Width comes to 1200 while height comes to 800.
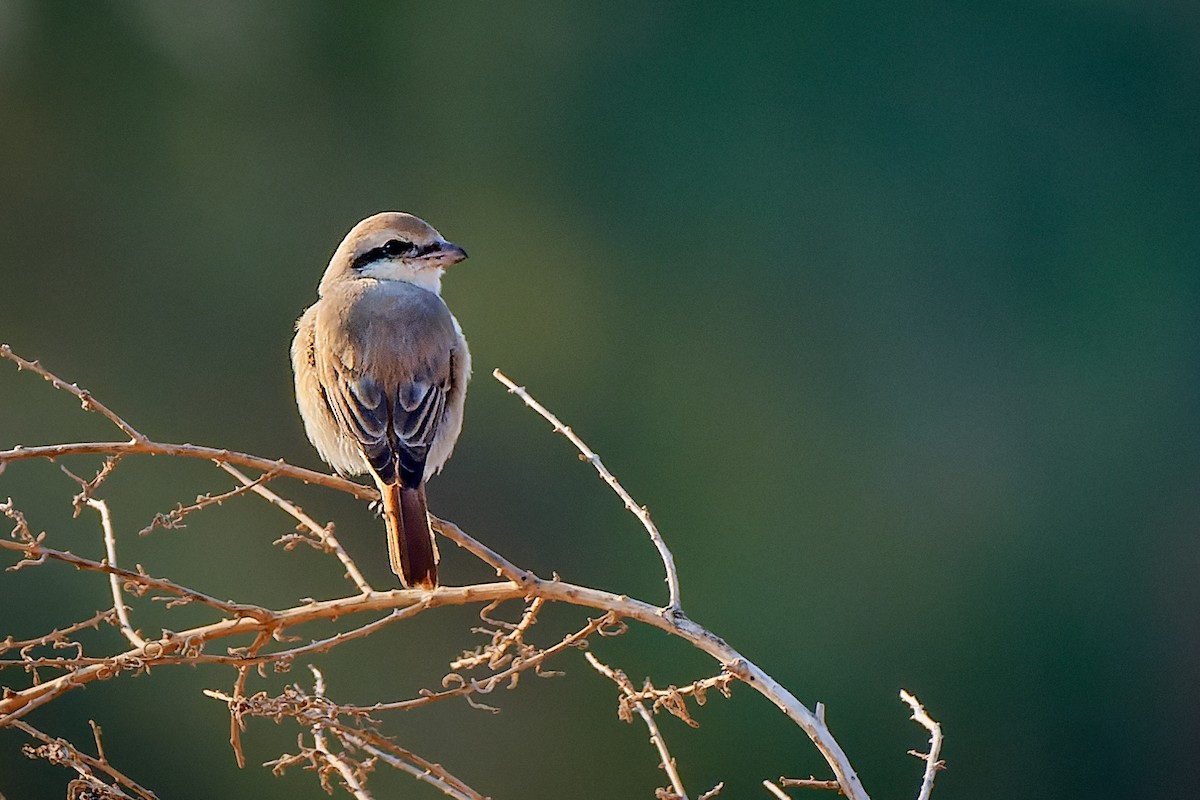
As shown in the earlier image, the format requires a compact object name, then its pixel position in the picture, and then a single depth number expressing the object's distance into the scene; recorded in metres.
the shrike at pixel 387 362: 7.06
